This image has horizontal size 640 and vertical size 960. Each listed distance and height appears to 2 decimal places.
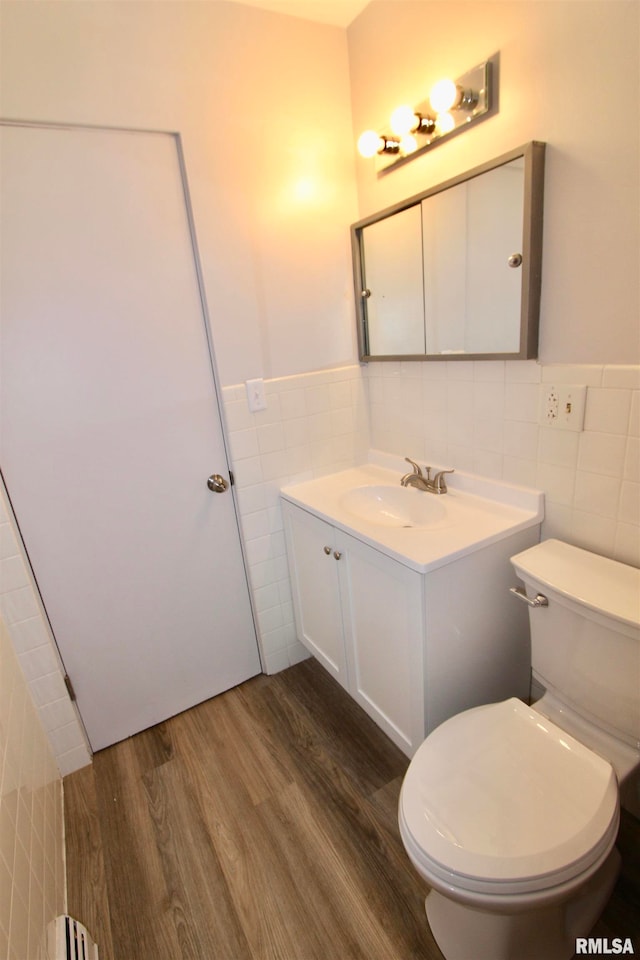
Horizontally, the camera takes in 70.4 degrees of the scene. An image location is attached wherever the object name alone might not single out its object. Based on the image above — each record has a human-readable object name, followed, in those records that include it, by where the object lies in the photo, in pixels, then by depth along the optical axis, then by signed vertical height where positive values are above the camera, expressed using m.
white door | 1.30 -0.19
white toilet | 0.85 -0.96
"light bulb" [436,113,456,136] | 1.30 +0.56
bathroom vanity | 1.23 -0.75
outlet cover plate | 1.18 -0.24
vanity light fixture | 1.21 +0.58
